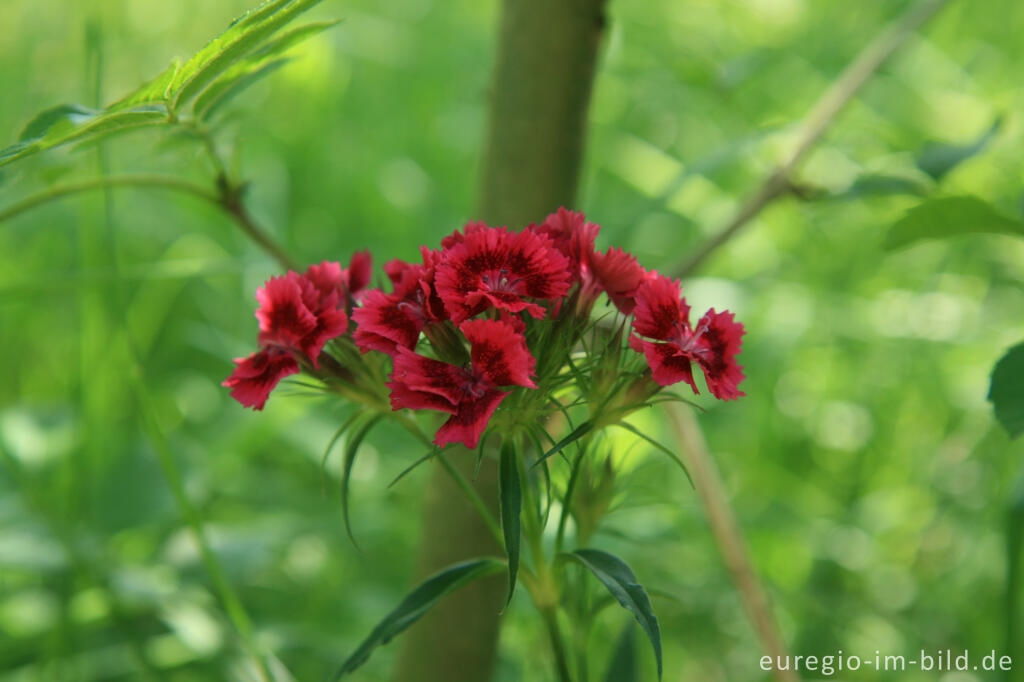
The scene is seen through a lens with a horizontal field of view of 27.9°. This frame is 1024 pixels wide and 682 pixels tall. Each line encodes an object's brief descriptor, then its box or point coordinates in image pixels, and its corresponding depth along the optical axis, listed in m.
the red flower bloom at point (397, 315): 0.37
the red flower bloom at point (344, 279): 0.39
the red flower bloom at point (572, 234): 0.38
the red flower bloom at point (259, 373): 0.38
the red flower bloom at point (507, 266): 0.37
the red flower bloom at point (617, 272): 0.38
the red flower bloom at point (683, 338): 0.36
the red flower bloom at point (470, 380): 0.35
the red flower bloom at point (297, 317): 0.38
